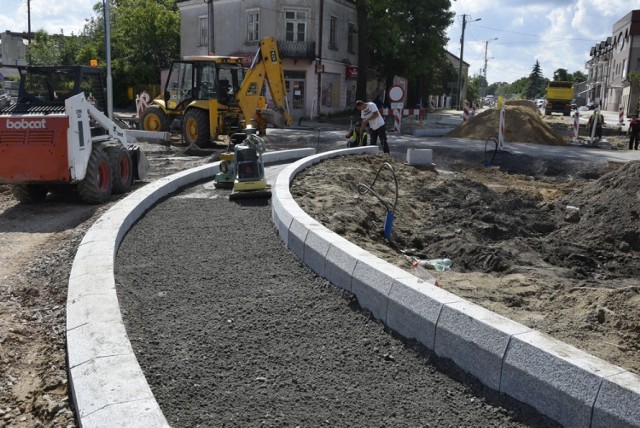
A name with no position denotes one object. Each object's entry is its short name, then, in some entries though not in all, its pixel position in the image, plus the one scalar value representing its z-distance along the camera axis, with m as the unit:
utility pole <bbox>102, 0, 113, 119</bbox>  23.35
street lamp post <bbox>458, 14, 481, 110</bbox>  62.91
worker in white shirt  16.22
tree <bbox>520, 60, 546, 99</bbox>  132.12
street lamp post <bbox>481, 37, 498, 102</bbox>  106.78
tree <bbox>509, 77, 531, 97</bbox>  142.10
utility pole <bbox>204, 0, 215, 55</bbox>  28.99
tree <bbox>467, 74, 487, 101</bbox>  91.91
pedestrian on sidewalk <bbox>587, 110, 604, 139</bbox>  24.53
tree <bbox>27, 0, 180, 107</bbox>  45.72
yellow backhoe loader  18.65
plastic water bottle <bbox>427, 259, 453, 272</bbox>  7.19
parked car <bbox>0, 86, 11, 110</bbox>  10.42
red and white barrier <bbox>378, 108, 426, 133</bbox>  24.45
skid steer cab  9.40
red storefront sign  39.19
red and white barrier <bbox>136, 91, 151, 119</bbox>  24.56
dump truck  50.44
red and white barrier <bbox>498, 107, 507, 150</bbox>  20.43
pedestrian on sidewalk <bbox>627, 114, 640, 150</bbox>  23.16
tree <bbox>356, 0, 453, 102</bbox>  36.53
